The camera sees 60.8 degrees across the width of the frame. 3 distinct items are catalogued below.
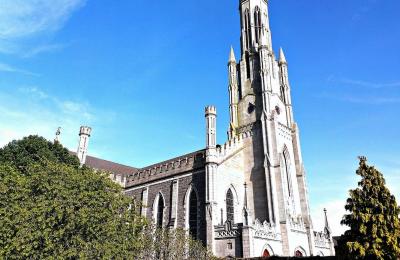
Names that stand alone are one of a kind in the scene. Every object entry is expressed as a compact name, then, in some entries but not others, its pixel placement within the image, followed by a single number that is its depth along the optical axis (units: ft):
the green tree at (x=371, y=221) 60.54
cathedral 102.68
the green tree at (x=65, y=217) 61.26
